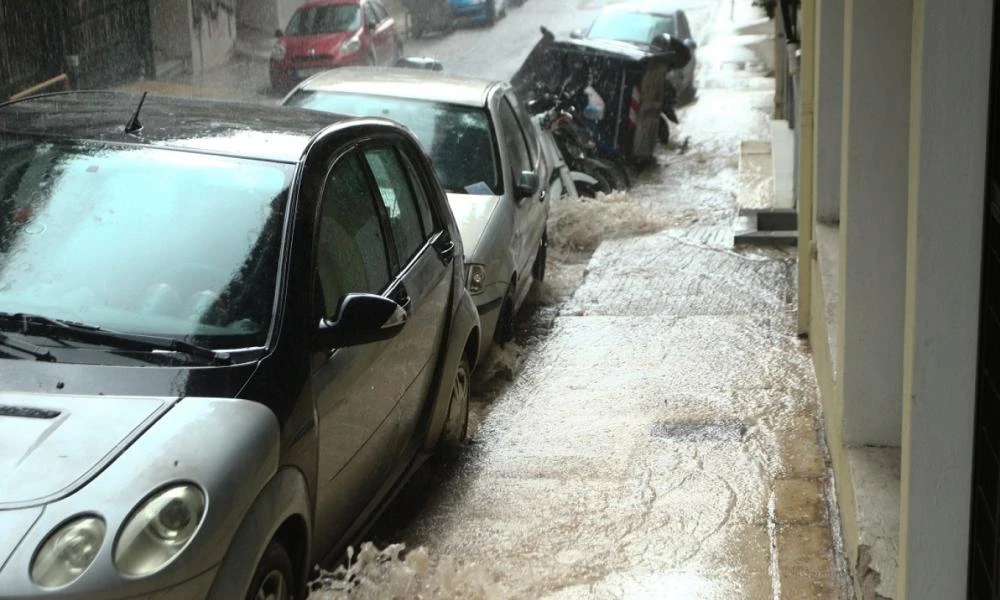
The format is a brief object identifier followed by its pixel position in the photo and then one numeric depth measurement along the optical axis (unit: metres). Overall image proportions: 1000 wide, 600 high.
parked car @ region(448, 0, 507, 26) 34.31
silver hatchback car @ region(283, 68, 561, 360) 8.34
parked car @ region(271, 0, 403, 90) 25.83
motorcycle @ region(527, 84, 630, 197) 14.16
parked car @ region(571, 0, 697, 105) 21.98
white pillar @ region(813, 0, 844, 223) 7.16
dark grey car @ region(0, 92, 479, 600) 3.58
